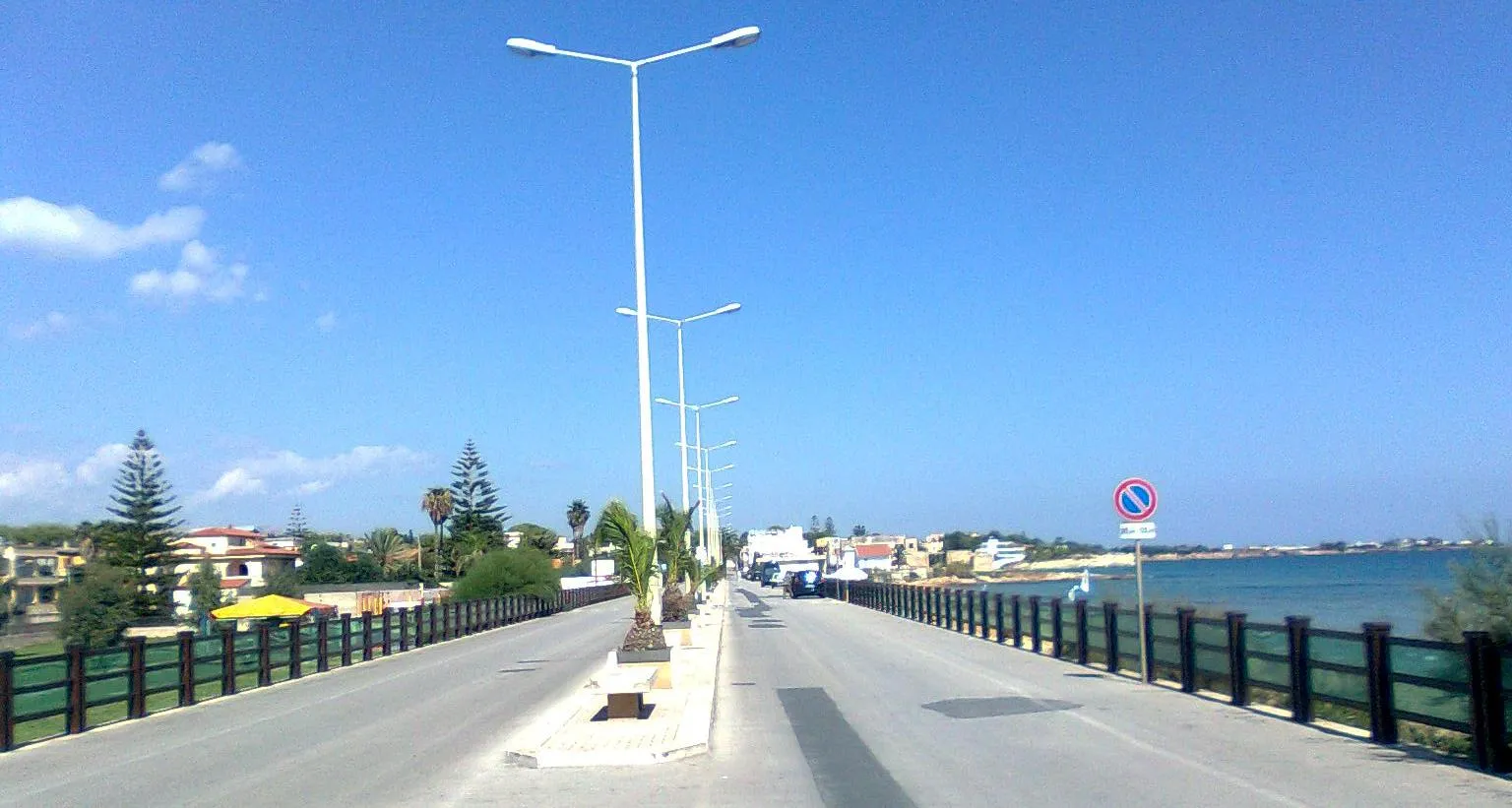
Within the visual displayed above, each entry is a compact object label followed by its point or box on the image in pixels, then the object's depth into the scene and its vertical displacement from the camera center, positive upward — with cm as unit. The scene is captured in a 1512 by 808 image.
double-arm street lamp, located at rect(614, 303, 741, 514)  4148 +458
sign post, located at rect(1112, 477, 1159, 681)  1878 +23
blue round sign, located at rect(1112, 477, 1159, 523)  1895 +36
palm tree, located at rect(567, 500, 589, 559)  15212 +248
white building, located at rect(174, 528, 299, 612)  10438 -107
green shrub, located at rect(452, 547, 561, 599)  6134 -183
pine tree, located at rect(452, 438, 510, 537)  11400 +283
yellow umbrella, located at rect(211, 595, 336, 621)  4606 -235
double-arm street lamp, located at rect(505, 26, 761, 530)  1898 +469
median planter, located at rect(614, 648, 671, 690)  1769 -169
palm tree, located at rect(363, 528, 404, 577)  13460 -47
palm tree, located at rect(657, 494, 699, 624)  3070 -36
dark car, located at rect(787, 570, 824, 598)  7625 -314
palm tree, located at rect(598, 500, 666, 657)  1917 -22
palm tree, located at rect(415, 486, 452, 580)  11988 +332
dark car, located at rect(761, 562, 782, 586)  10675 -360
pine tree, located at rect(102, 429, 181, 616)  7550 +36
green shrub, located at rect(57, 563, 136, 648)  6781 -314
